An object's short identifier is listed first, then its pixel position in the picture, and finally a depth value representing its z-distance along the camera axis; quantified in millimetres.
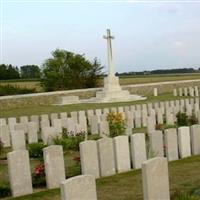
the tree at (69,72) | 35969
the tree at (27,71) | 65931
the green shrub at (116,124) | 10352
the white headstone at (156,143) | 7645
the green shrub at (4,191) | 6112
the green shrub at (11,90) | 32875
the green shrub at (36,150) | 8861
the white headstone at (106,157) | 6704
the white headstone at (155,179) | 4352
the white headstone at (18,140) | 9250
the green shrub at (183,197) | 4665
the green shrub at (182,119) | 12207
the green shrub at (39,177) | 6504
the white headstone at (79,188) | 3682
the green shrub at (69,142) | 9578
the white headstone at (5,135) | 10773
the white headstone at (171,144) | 7773
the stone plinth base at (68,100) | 26453
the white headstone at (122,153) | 7012
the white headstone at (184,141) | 8008
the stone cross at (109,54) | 26969
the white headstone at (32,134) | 10867
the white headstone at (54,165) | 6148
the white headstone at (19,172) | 5871
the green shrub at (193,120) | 12250
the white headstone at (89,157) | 6352
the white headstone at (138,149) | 7199
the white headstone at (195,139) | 8188
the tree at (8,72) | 55259
